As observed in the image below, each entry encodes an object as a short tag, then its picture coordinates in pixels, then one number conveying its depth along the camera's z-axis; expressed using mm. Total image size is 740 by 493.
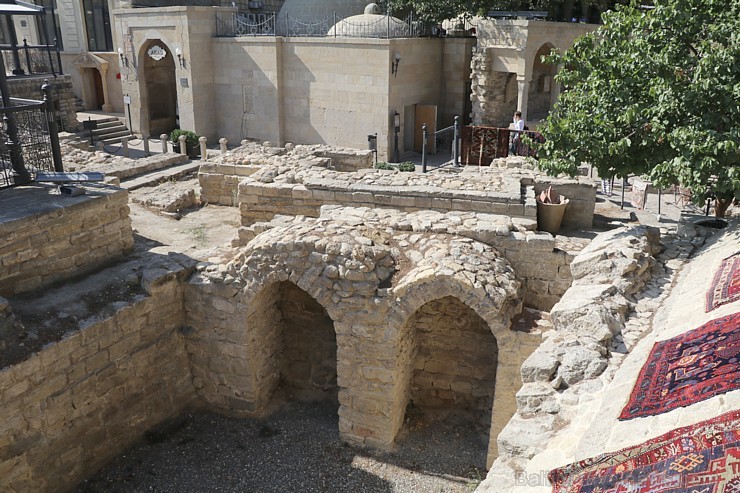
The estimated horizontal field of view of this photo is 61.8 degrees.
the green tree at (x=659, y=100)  7145
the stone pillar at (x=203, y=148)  18859
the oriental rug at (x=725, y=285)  5578
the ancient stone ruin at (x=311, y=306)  7715
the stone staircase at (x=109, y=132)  22762
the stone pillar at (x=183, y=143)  19453
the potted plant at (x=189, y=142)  20047
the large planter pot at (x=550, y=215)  10295
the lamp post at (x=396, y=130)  19750
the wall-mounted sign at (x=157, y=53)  22562
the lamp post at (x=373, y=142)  19533
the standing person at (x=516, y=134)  16266
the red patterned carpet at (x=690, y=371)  4230
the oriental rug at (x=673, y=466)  3232
